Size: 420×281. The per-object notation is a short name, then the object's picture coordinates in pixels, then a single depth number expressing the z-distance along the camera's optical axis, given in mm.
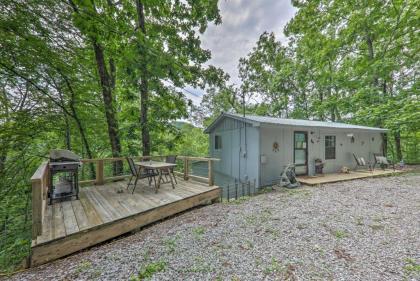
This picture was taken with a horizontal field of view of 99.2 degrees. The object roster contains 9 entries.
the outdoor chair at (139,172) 4384
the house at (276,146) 6707
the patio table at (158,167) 4270
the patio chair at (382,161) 8648
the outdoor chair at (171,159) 5326
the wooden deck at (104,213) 2395
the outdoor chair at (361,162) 8695
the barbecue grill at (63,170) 3592
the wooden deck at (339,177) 6625
